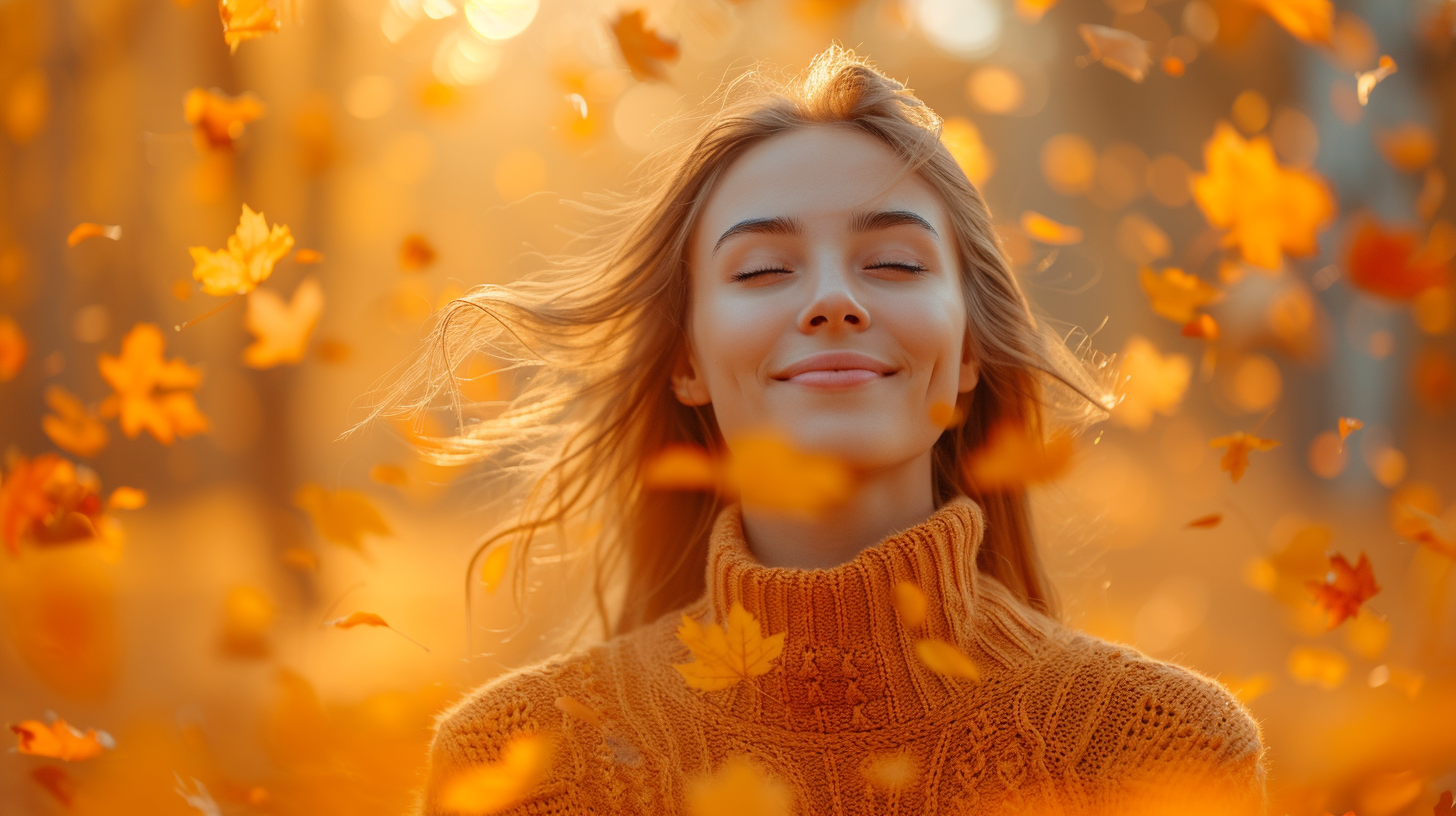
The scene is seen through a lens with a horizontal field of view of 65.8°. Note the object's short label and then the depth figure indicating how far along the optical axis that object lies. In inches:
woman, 58.0
